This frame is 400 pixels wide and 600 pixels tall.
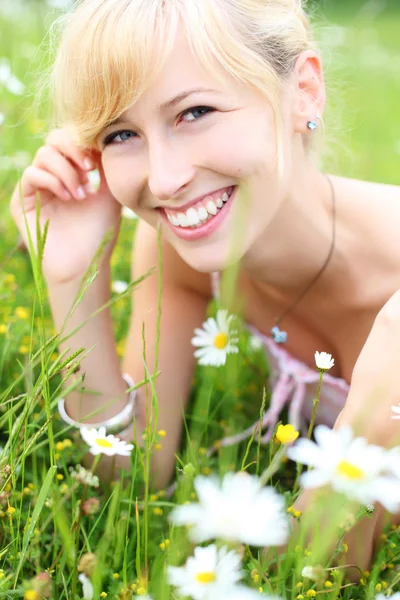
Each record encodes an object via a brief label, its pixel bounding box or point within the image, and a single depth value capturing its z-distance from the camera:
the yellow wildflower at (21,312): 1.51
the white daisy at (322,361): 1.12
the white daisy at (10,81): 1.50
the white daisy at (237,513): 0.87
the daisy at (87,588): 1.10
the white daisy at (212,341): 1.33
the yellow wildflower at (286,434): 1.07
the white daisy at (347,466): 0.97
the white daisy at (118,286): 1.65
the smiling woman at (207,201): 1.21
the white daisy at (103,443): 1.13
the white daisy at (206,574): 0.98
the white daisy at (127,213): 1.69
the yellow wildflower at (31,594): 1.00
